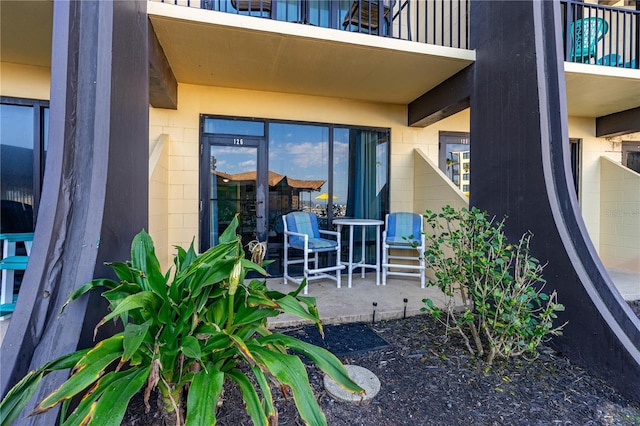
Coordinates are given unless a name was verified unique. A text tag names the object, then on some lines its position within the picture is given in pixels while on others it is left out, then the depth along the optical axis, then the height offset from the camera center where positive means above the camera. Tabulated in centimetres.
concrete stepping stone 171 -97
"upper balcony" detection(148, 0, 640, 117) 274 +162
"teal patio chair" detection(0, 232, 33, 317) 253 -41
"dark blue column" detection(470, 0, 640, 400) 202 +39
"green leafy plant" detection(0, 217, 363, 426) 104 -51
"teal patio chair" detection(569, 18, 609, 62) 391 +234
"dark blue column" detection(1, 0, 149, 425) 130 +11
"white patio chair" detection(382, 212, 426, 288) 396 -31
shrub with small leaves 195 -47
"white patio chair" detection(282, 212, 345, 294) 363 -30
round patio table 383 -38
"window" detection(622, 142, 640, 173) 540 +109
